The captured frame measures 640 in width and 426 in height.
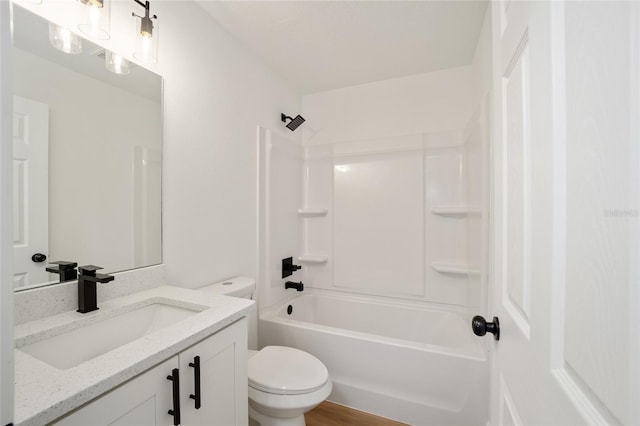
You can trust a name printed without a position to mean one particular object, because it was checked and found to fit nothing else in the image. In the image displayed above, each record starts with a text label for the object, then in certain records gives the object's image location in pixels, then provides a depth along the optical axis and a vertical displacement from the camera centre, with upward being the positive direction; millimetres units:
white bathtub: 1469 -964
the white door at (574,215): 287 -4
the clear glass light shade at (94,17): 988 +753
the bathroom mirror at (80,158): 874 +214
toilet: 1229 -848
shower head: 2342 +823
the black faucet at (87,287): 938 -279
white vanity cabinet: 607 -521
